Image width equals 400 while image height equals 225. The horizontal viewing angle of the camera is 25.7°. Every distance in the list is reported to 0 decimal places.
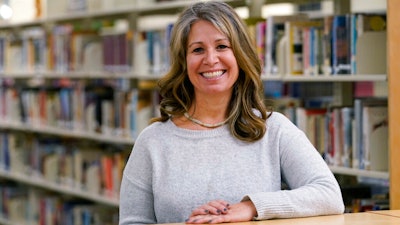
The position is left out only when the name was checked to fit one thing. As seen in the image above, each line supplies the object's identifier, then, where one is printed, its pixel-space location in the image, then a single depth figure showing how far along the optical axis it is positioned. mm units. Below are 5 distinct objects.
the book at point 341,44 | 3871
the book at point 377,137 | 3746
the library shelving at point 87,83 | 4792
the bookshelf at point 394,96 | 3344
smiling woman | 2496
